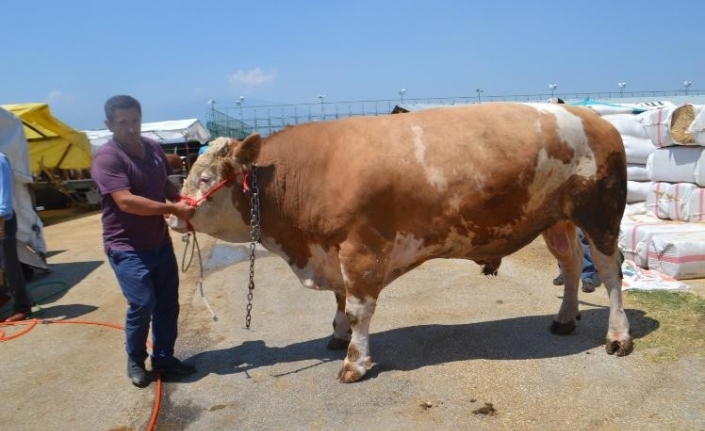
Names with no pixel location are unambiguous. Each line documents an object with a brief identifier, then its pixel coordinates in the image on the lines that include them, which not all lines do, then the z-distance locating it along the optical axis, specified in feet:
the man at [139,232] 14.11
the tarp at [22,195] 28.12
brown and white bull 14.51
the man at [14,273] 22.03
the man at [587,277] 21.17
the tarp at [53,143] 49.67
